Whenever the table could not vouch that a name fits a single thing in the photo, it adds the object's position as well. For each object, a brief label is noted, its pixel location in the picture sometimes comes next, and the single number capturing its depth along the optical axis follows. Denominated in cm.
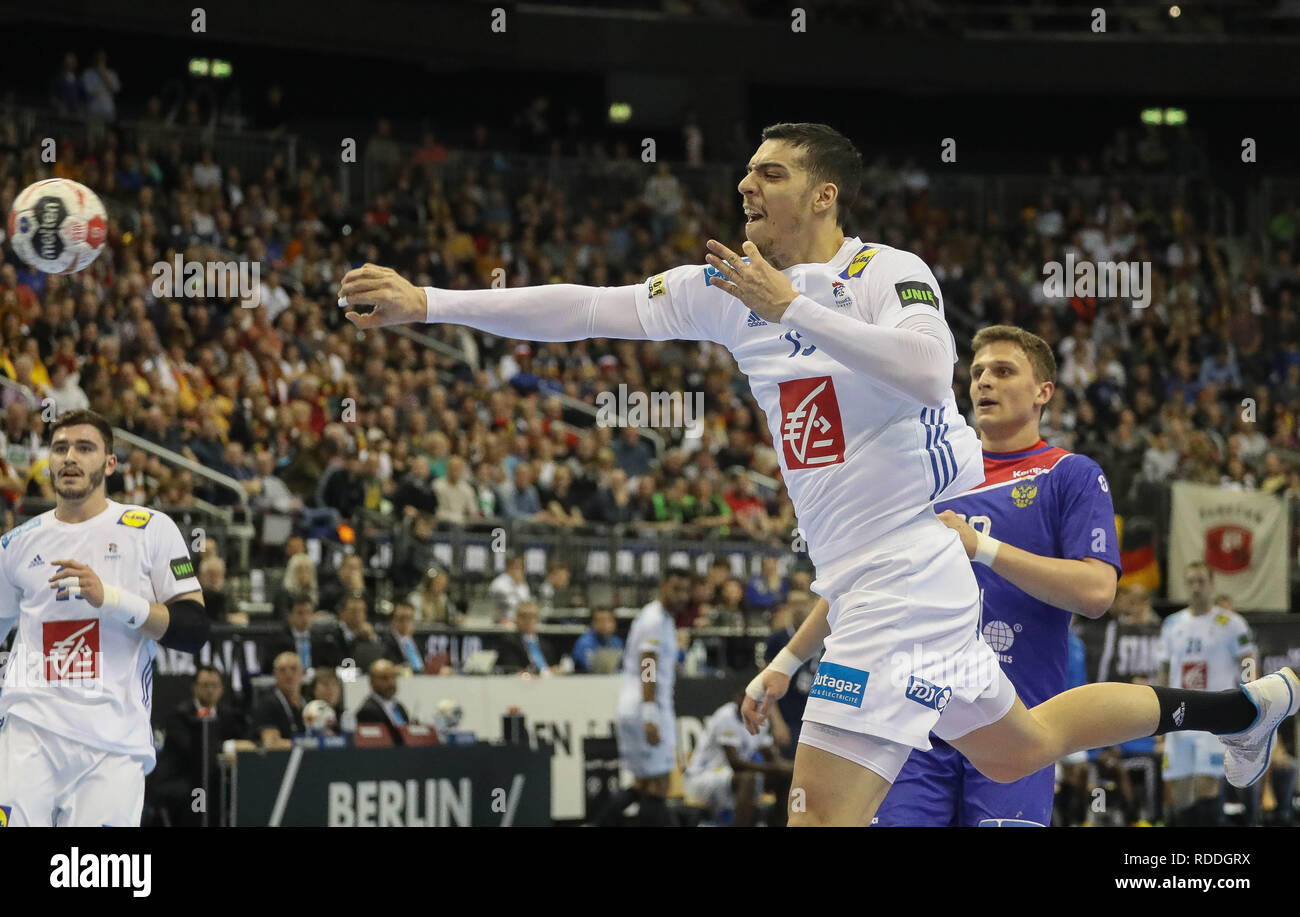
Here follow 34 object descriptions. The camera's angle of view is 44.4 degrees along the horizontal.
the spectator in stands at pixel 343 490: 1556
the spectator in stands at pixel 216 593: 1327
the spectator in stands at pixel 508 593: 1553
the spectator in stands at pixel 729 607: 1661
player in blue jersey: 607
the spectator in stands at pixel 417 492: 1606
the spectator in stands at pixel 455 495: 1661
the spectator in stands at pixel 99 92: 2214
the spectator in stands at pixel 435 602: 1495
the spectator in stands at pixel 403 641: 1373
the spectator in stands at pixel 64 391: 1495
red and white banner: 1967
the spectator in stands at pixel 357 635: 1323
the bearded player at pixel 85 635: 704
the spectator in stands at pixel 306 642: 1291
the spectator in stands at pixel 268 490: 1537
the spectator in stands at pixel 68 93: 2194
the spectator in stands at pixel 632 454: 1919
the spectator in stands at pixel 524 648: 1474
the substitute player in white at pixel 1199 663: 1391
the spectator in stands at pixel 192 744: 1120
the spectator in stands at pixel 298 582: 1408
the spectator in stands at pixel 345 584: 1424
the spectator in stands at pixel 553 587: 1641
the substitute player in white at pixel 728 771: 1334
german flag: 1980
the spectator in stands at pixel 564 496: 1786
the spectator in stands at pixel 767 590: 1709
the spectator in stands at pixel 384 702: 1222
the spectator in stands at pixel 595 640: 1472
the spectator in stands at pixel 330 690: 1230
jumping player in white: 510
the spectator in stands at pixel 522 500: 1731
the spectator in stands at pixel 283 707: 1174
